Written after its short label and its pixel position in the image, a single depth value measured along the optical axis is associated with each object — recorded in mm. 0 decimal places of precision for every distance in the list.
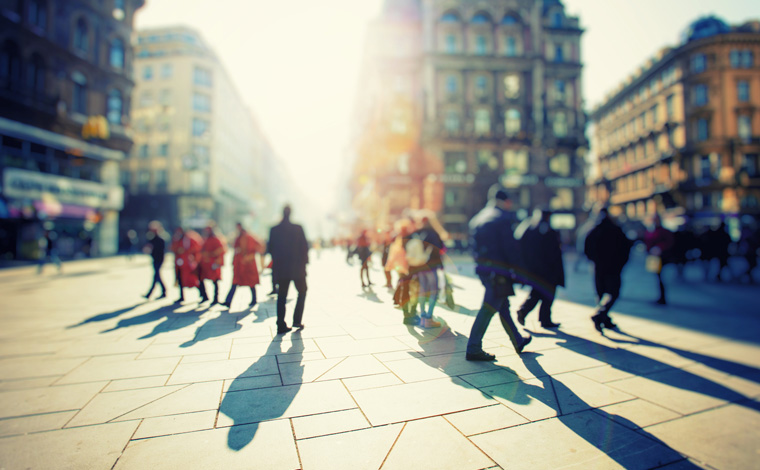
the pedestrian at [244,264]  7625
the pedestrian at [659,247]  7867
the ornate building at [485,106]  36500
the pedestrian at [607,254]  5655
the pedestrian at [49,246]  15219
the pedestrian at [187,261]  8297
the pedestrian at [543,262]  5758
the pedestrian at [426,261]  5883
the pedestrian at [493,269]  4121
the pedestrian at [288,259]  5602
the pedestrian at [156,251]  8656
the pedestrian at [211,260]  7974
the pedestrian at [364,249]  10297
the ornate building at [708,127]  36969
